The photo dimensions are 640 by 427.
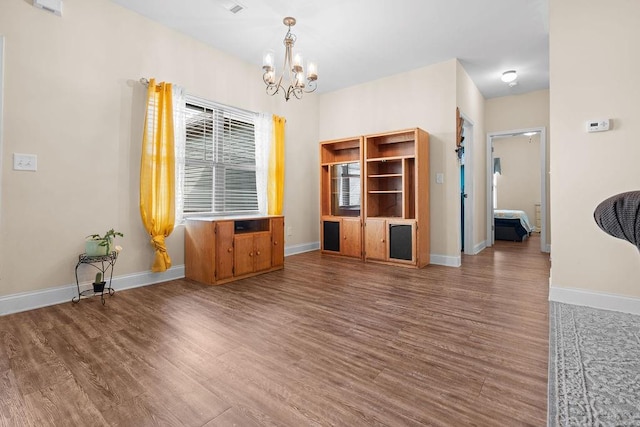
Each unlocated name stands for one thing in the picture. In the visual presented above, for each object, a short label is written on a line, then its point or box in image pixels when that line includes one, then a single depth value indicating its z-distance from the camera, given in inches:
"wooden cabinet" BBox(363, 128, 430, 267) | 161.0
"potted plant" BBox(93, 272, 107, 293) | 110.8
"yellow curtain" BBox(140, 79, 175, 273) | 126.4
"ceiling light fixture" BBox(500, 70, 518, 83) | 183.6
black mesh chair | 42.8
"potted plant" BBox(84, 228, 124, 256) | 107.7
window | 147.3
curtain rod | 126.6
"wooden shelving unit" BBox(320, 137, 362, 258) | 182.7
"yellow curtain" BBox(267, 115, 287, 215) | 180.4
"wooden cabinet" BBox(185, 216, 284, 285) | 130.9
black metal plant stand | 107.2
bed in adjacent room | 251.0
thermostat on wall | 98.9
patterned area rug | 49.1
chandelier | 112.4
